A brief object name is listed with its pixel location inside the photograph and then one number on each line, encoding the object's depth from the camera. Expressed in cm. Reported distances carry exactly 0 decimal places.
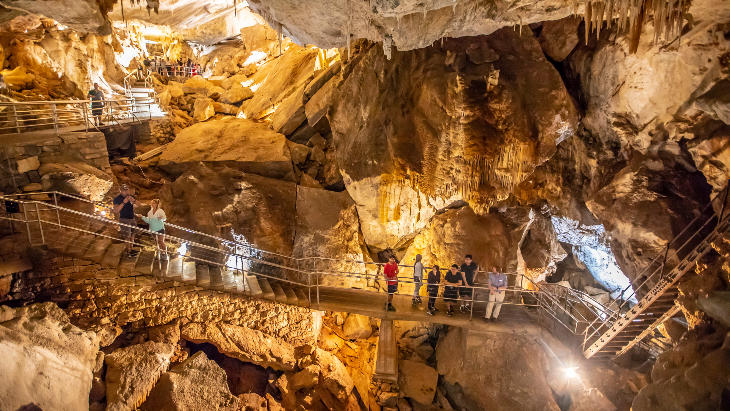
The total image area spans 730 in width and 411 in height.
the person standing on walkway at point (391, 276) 791
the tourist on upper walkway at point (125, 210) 709
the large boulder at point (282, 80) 1429
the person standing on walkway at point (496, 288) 743
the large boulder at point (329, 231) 1031
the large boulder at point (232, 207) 932
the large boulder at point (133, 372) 554
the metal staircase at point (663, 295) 645
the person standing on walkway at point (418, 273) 795
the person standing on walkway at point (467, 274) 773
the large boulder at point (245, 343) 697
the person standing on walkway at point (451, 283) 782
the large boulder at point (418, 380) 870
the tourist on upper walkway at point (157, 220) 711
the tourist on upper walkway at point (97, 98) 1102
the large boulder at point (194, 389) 584
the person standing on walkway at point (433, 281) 789
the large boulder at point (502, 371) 770
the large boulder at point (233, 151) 1091
